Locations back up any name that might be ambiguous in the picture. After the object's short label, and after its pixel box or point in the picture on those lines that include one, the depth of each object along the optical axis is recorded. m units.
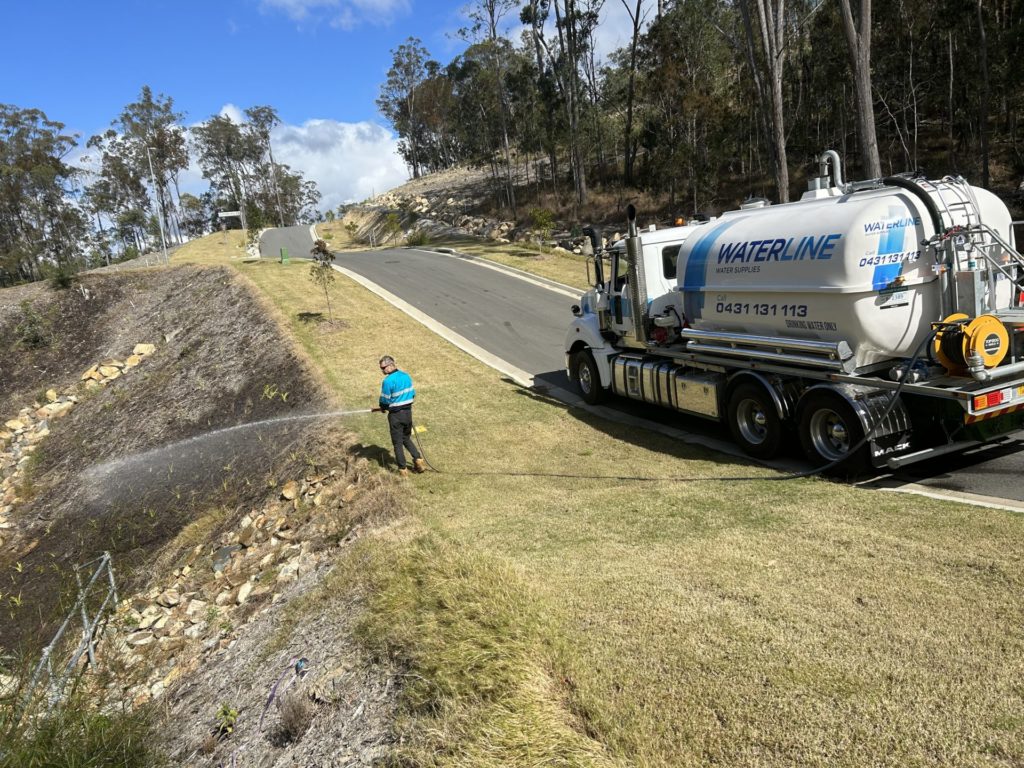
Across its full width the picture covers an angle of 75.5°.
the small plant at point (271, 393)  15.47
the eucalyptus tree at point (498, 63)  45.78
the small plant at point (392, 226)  51.03
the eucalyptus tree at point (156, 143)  64.50
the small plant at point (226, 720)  5.40
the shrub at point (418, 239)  44.19
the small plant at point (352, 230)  59.16
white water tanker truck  7.36
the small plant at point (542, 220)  33.41
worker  9.38
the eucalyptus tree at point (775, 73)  19.89
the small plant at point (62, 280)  30.62
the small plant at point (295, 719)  4.90
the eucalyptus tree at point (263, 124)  86.81
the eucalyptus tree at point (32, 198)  59.31
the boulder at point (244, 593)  8.37
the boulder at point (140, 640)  8.55
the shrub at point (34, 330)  26.69
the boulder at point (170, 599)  9.21
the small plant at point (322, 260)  18.89
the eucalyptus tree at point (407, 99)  84.06
